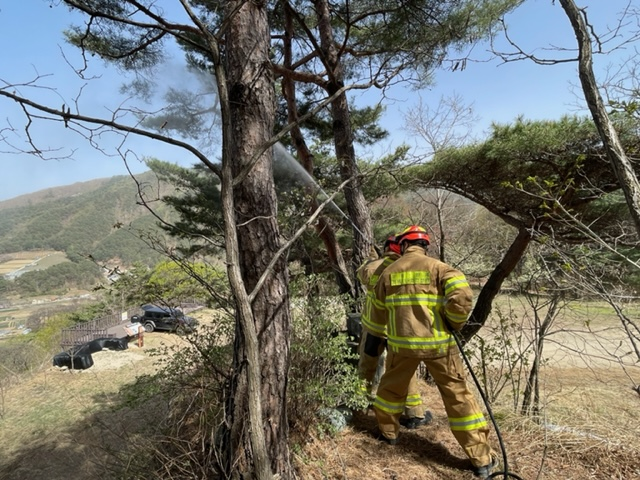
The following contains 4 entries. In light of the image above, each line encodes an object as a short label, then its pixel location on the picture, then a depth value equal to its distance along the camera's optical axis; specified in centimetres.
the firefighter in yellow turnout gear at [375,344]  303
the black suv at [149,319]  1431
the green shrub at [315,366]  258
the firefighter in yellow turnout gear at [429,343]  239
